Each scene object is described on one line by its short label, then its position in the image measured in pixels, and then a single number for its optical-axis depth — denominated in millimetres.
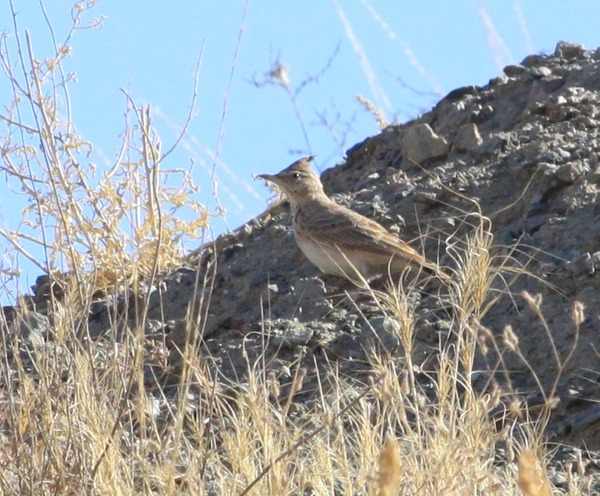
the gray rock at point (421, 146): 16641
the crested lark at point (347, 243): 13976
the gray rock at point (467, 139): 16391
